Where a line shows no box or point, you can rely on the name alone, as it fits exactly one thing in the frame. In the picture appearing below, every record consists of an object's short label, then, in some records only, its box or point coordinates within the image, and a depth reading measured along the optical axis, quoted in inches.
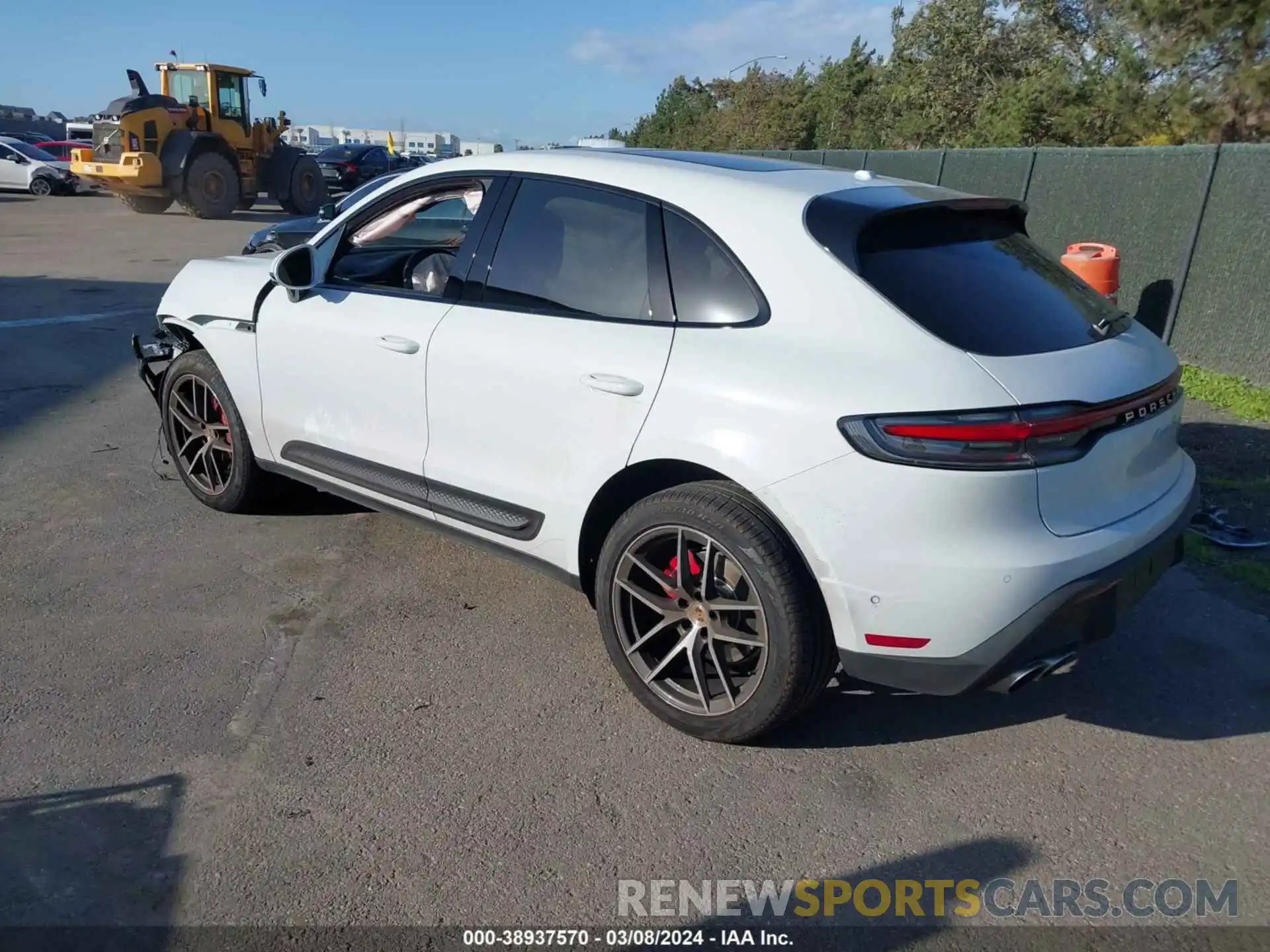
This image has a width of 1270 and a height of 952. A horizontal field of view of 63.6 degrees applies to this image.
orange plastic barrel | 306.8
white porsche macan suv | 107.2
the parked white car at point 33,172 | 1155.3
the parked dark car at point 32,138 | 1676.4
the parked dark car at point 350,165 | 1184.2
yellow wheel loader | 853.2
